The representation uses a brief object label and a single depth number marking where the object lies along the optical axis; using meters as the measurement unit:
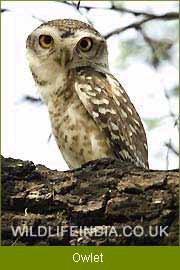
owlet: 3.47
